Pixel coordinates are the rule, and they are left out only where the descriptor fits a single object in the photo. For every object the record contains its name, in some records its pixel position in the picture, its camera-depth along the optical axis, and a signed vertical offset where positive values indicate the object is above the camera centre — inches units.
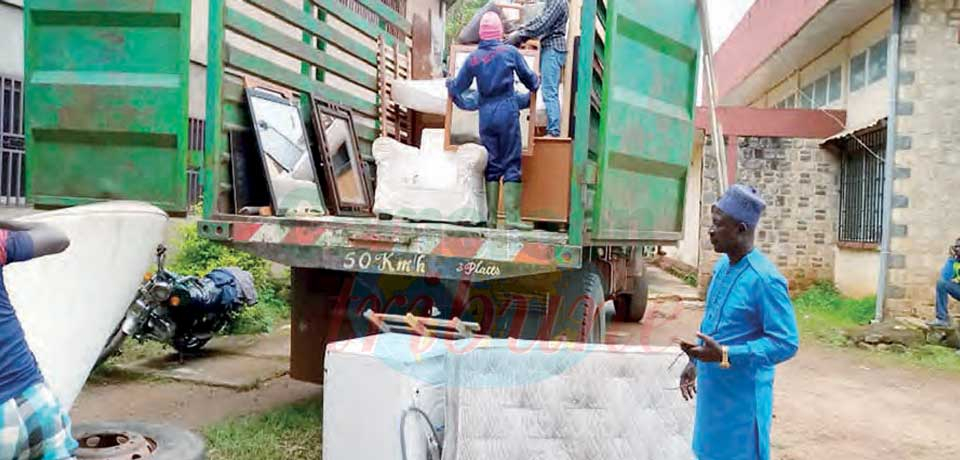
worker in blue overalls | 182.5 +26.2
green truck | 153.9 +9.9
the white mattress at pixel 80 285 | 122.7 -12.3
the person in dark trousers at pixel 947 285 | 348.8 -21.0
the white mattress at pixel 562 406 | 133.3 -30.7
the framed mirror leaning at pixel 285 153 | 183.5 +13.7
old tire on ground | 121.6 -35.2
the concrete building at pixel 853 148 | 378.9 +44.8
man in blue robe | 100.8 -14.1
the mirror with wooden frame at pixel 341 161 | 210.1 +14.0
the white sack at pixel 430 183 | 175.5 +7.4
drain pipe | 381.1 +38.5
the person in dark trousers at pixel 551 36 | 219.0 +49.5
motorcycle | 213.9 -28.9
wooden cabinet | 184.7 +9.7
